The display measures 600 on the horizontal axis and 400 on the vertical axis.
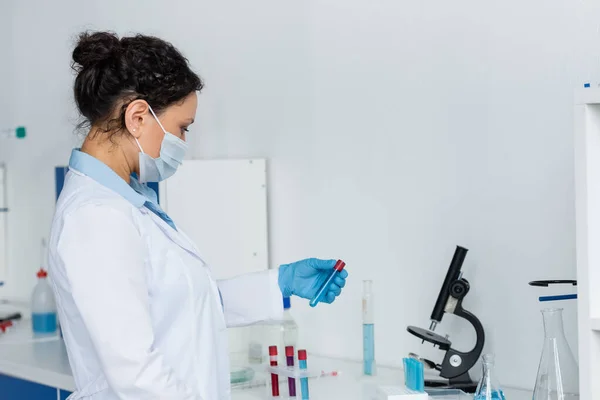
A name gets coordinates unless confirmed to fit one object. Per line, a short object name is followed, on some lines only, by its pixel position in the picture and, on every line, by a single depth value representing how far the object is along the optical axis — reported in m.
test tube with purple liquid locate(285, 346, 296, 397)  1.87
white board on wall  2.25
